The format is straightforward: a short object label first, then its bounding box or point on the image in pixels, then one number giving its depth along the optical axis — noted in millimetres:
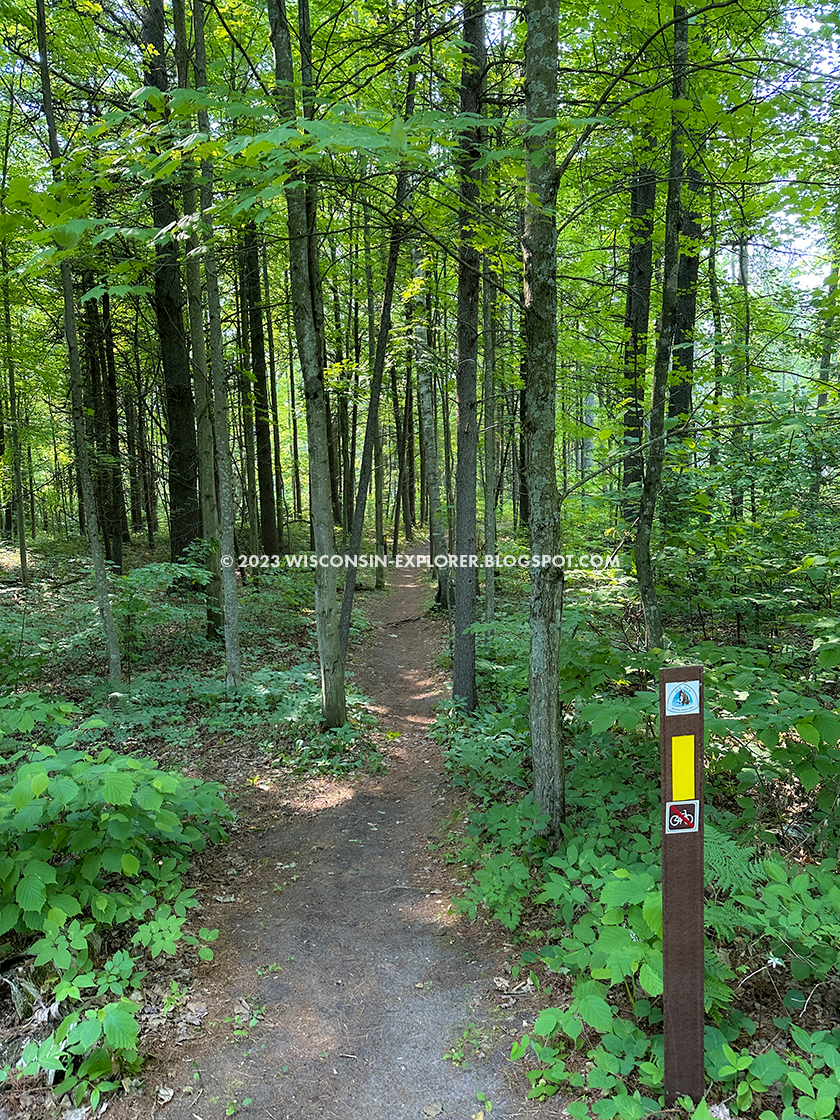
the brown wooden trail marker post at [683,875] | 2307
